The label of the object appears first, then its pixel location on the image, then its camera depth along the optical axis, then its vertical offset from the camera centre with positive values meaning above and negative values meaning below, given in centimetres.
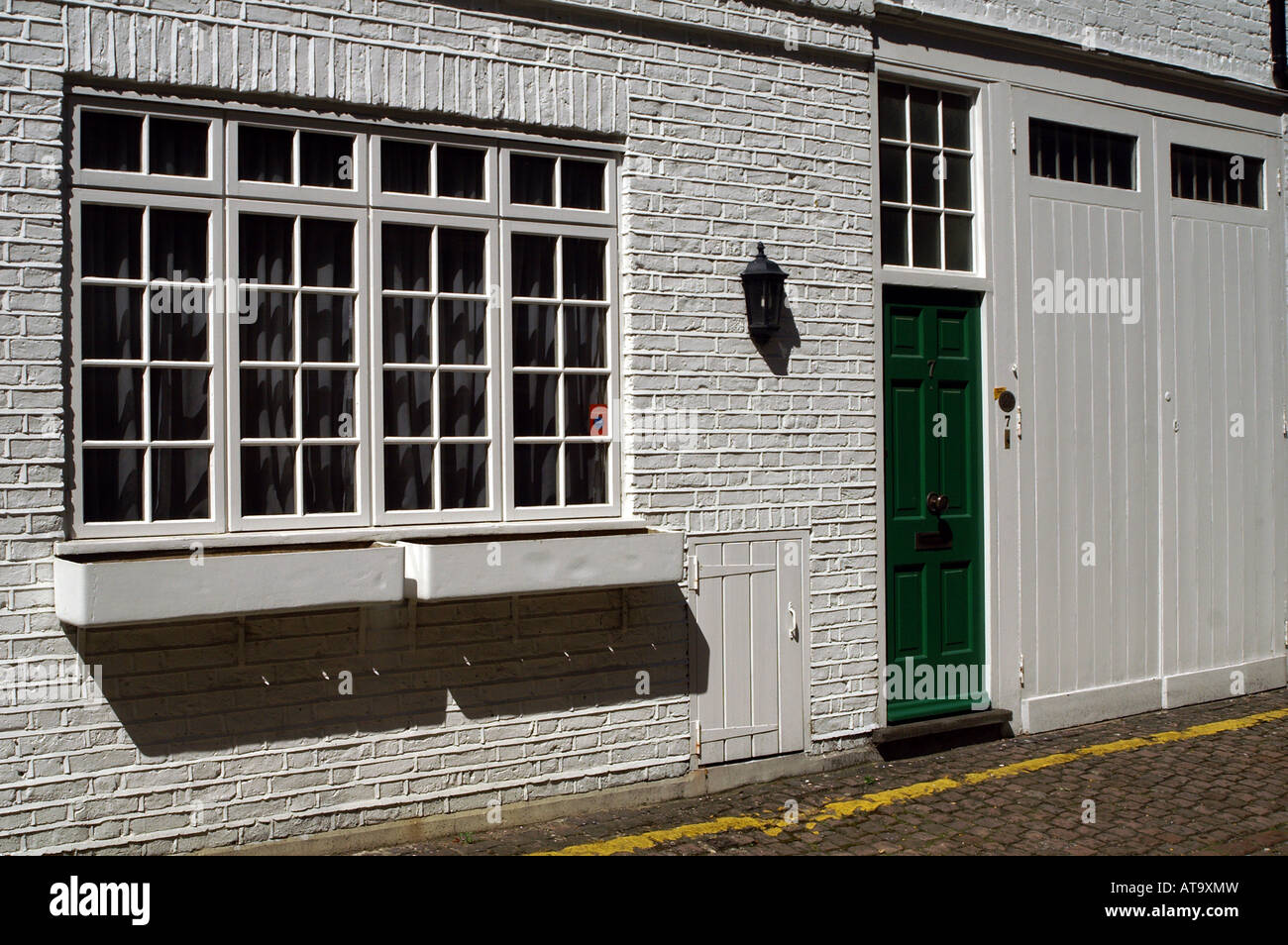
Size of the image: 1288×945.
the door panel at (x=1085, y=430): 788 +39
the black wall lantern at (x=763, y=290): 659 +107
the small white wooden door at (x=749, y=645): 657 -83
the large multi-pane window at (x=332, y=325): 516 +77
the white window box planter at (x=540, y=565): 541 -33
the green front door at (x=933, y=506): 738 -10
